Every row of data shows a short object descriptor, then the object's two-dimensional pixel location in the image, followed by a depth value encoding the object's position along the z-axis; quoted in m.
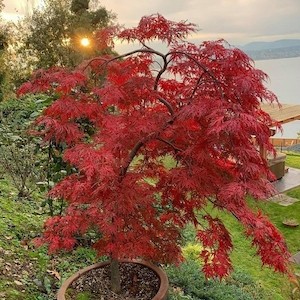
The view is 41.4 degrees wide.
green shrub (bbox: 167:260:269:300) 3.29
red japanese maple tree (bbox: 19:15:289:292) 2.12
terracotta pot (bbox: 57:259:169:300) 2.60
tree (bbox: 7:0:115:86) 12.32
